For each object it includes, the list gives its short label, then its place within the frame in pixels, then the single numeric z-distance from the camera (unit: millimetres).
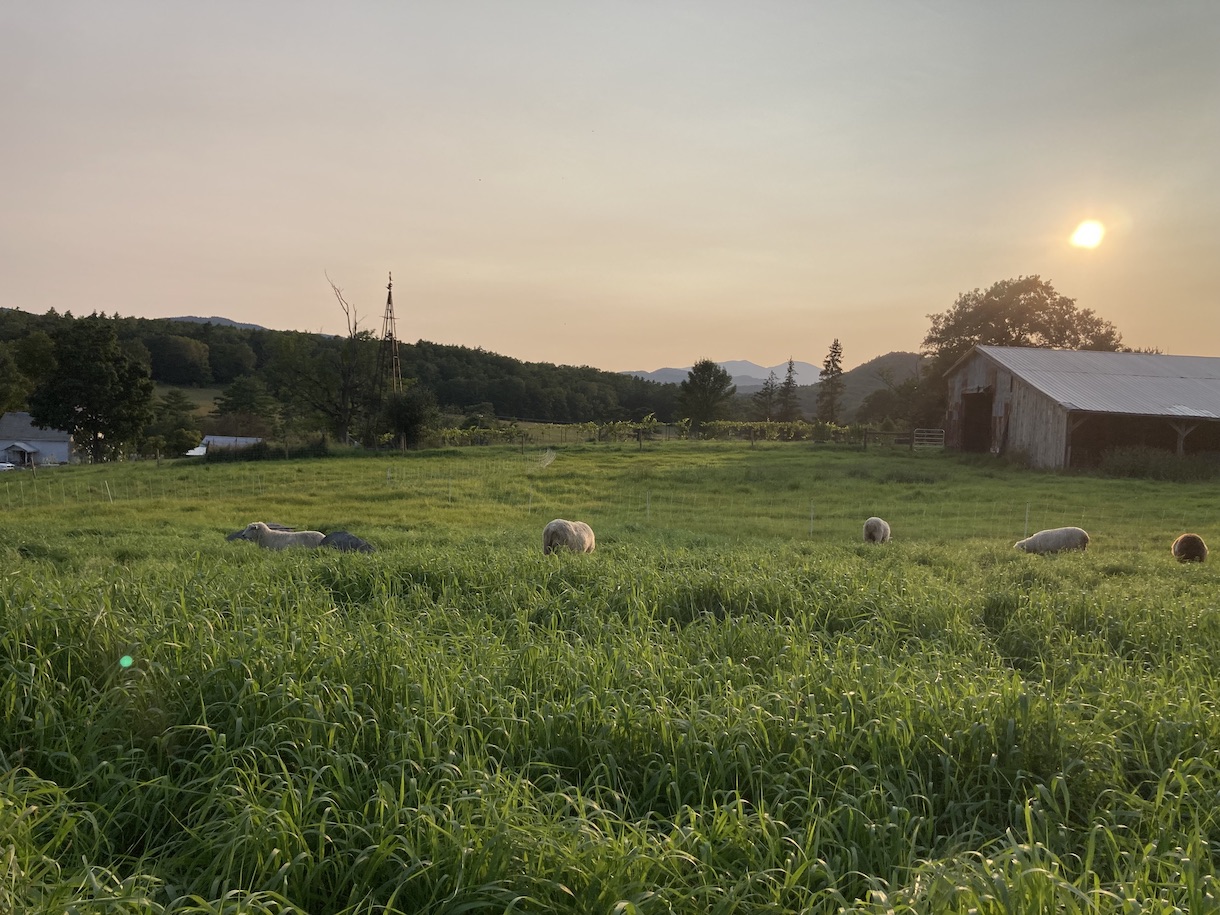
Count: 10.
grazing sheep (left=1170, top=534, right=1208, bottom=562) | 12648
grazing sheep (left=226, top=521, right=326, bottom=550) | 12938
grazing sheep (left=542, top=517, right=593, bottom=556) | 12297
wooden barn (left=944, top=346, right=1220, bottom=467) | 31312
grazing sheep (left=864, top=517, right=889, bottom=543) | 15469
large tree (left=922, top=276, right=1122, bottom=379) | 57531
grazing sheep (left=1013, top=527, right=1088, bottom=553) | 13773
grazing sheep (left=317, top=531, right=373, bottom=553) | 12508
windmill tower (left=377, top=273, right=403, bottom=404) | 51250
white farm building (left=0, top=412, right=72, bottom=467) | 73875
